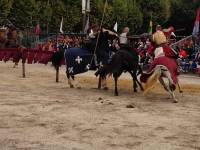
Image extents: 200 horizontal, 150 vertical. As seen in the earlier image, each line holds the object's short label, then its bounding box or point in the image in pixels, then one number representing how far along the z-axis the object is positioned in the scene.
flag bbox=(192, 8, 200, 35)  26.75
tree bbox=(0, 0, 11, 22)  41.69
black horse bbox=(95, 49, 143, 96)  15.74
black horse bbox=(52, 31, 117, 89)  17.23
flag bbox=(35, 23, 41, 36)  39.01
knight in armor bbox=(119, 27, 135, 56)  16.17
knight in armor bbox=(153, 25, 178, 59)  14.95
